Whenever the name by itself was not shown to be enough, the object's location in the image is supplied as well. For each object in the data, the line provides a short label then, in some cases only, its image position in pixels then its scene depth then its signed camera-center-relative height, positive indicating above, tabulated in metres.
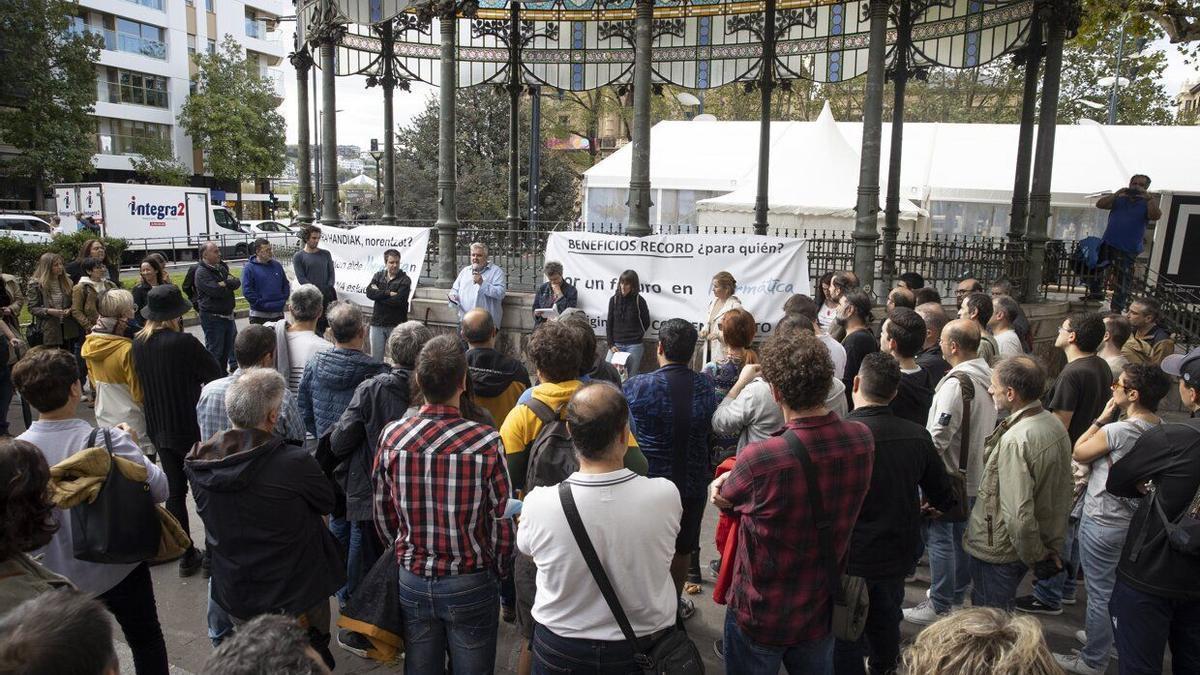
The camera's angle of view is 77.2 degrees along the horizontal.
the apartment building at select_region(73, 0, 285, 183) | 44.97 +10.09
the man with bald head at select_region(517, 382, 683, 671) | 2.56 -1.04
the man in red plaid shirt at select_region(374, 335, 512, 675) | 2.97 -1.14
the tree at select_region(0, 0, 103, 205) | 31.03 +5.87
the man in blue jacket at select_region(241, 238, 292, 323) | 9.24 -0.68
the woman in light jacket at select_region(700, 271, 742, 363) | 7.23 -0.63
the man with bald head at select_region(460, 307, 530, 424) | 4.47 -0.81
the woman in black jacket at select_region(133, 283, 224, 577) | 5.01 -1.00
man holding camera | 10.41 +0.28
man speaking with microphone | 9.23 -0.65
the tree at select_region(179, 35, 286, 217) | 45.94 +6.85
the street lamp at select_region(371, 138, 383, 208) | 27.60 +3.03
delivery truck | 30.19 +0.47
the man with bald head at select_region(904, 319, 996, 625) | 4.31 -1.12
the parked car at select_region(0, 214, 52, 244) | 25.83 -0.10
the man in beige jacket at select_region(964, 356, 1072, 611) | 3.84 -1.26
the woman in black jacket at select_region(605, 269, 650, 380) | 8.32 -0.93
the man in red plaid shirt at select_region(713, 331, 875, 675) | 2.79 -1.01
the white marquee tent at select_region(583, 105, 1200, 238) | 17.94 +1.86
